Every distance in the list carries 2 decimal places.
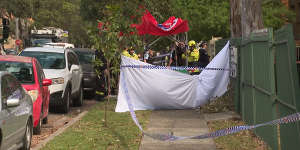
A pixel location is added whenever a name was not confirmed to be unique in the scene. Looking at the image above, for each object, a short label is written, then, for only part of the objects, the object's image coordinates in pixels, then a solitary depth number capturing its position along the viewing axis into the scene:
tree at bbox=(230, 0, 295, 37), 16.83
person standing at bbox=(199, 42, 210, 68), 20.25
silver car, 8.41
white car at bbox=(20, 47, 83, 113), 15.91
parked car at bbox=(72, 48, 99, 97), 21.30
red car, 12.38
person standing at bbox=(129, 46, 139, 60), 20.74
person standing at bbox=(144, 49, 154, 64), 34.35
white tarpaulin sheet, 16.09
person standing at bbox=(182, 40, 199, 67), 21.41
